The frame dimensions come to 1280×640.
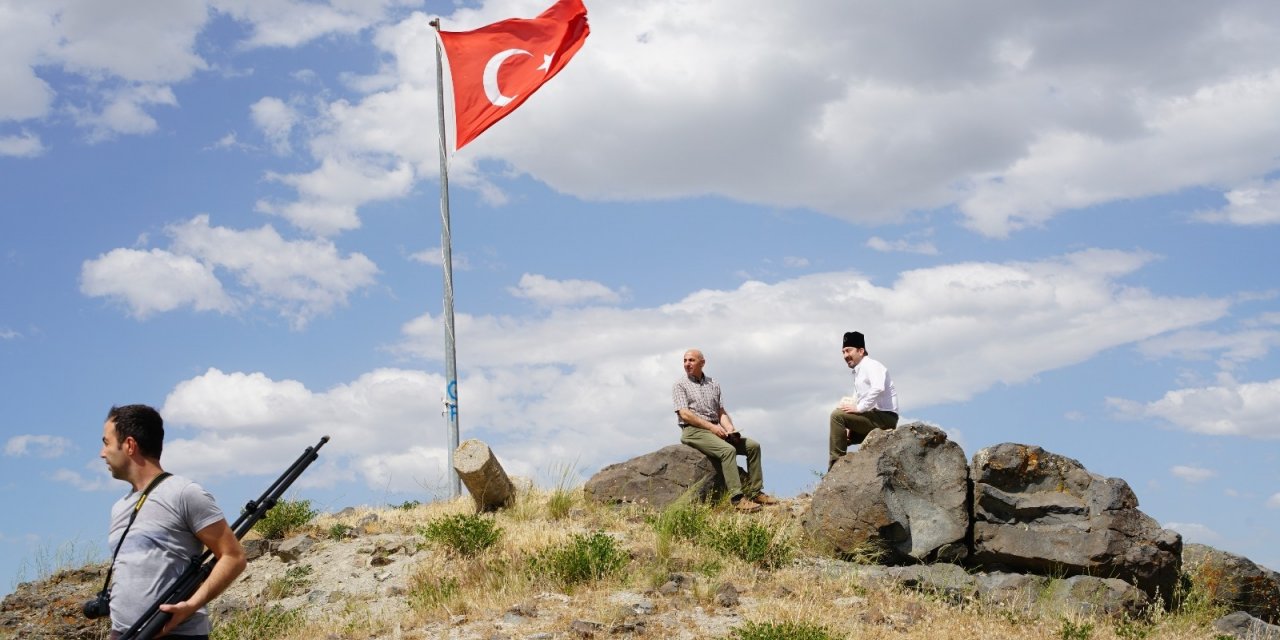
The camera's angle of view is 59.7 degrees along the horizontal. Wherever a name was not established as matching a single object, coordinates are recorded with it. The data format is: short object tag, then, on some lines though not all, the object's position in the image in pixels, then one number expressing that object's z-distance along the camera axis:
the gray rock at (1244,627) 12.64
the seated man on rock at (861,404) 14.05
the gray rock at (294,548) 14.66
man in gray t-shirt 5.62
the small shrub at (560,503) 14.86
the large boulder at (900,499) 12.91
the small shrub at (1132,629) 11.26
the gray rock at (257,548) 15.12
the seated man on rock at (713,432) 14.95
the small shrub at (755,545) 12.34
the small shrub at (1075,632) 10.59
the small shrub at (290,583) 13.41
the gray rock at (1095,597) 12.30
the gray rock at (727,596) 10.62
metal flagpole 17.00
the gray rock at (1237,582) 14.30
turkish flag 18.00
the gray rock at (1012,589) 12.12
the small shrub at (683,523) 12.88
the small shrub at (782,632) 8.99
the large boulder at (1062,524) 12.87
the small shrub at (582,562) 11.51
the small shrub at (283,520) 15.86
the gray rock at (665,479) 14.92
